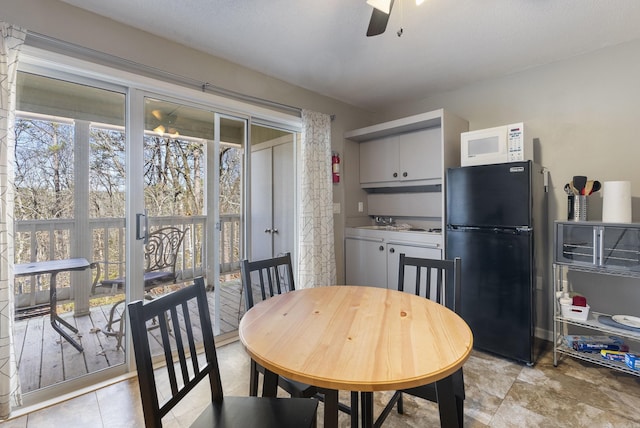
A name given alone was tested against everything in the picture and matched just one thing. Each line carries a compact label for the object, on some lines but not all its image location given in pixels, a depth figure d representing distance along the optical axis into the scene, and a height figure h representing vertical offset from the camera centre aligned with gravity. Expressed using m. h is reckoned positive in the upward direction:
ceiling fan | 1.48 +1.01
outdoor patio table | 1.93 -0.37
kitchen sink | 3.60 -0.18
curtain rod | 1.86 +1.05
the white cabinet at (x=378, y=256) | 3.08 -0.49
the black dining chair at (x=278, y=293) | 1.42 -0.50
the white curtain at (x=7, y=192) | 1.72 +0.13
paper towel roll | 2.19 +0.07
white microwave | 2.48 +0.56
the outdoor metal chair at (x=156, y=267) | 2.28 -0.43
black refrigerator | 2.38 -0.27
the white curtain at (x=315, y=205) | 3.24 +0.08
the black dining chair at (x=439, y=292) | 1.41 -0.46
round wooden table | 0.92 -0.47
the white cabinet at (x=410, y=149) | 3.00 +0.69
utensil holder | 2.38 +0.03
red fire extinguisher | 3.55 +0.52
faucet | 3.91 -0.11
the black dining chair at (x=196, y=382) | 0.98 -0.64
